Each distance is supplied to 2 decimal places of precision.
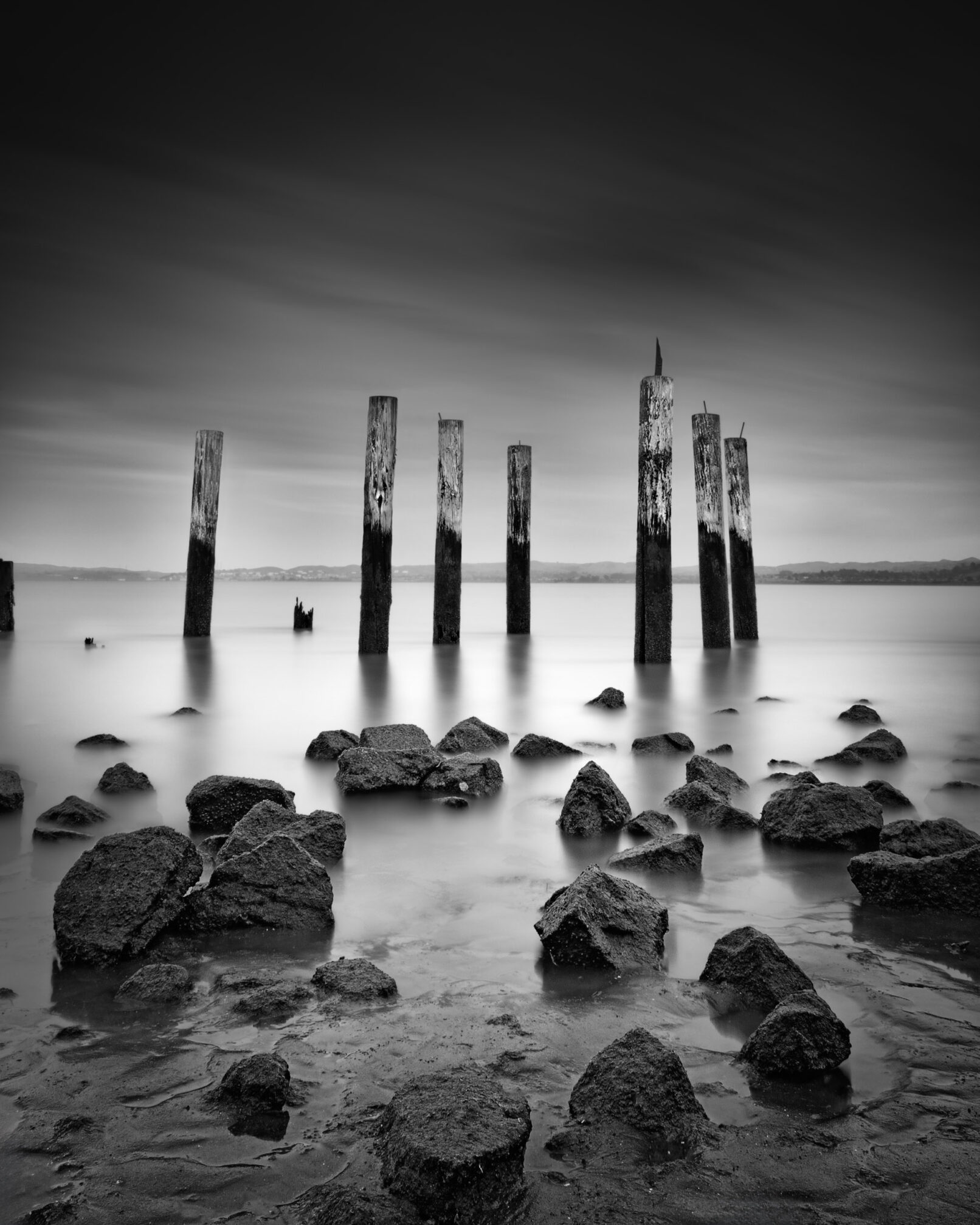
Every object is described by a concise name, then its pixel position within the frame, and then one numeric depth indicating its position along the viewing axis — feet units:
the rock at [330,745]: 21.70
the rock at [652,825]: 15.10
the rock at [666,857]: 13.32
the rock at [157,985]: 9.11
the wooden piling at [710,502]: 48.83
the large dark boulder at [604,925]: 10.01
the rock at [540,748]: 22.03
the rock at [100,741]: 24.16
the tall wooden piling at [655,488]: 41.57
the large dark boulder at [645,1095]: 6.88
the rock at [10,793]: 16.66
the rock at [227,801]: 15.70
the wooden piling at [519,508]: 56.24
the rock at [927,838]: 13.17
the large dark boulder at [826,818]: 14.46
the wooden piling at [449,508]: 53.06
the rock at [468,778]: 18.29
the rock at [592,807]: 15.46
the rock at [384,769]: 18.34
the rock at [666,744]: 22.66
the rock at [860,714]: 28.53
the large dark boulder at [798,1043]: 7.68
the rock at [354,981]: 9.20
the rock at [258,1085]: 7.14
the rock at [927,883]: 11.48
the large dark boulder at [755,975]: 9.06
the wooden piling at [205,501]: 52.65
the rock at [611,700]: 31.58
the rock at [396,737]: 19.71
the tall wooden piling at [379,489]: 46.03
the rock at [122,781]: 18.60
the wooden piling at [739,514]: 53.36
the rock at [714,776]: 18.09
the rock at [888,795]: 17.21
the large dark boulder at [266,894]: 11.11
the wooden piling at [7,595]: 61.93
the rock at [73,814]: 15.61
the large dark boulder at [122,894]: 10.05
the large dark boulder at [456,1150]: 5.95
